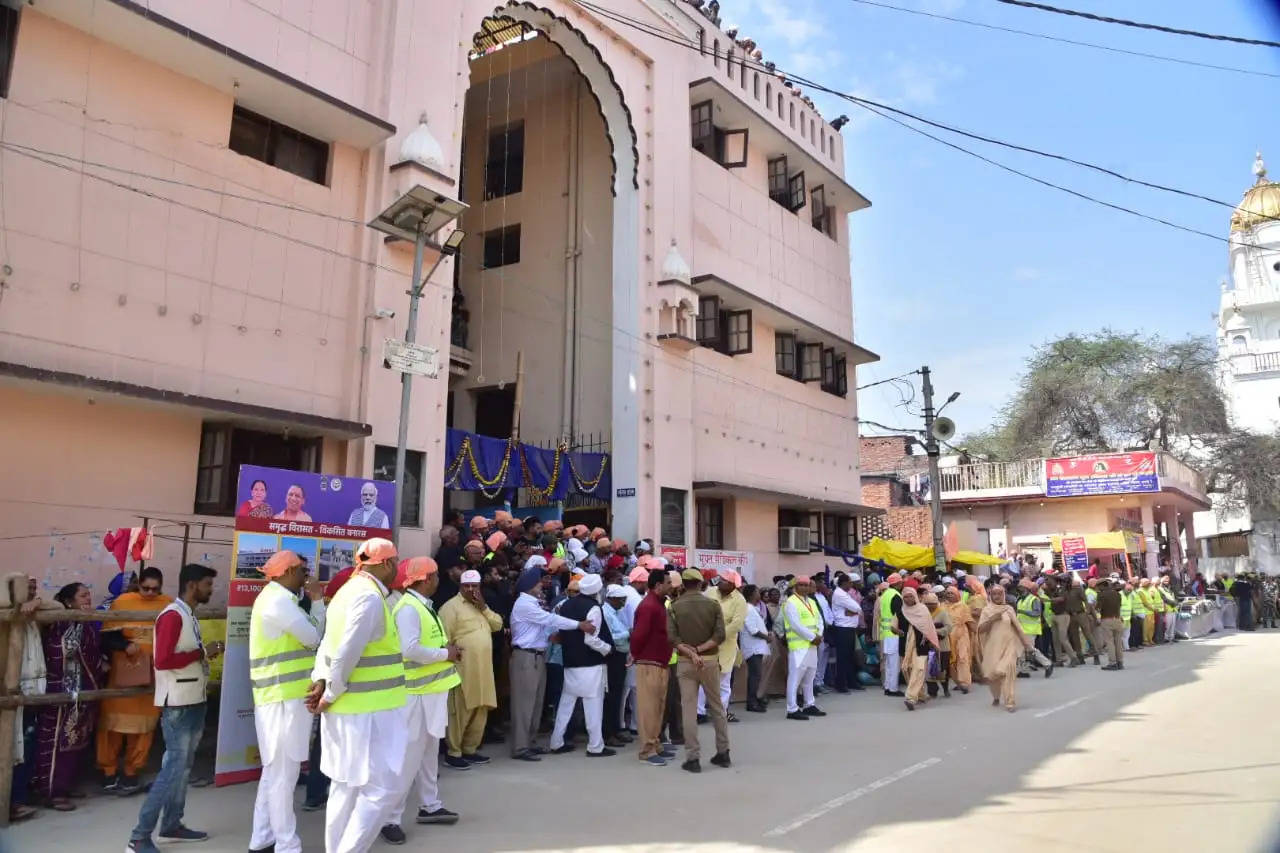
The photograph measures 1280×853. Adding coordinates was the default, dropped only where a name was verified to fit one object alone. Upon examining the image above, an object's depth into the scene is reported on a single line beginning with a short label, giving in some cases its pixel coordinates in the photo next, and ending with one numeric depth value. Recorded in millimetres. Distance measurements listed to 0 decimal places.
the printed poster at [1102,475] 29219
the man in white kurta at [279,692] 5512
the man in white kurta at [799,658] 11586
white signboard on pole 8414
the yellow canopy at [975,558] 23047
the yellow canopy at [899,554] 20328
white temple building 40688
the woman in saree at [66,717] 6617
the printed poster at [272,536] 7020
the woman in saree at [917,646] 12125
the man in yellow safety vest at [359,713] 5180
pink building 8891
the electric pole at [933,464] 20531
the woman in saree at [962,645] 14109
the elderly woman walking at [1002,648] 11852
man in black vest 8945
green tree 37406
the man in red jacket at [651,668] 8594
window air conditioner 19531
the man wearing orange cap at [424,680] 6043
